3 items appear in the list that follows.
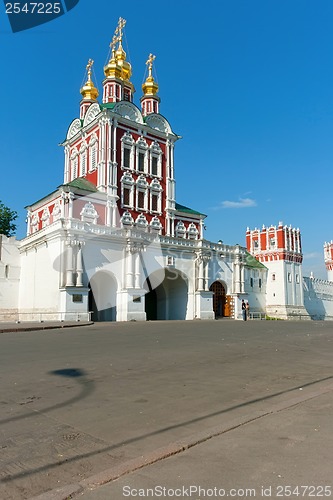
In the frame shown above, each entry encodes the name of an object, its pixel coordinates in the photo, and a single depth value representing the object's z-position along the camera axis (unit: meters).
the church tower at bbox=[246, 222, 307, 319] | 50.81
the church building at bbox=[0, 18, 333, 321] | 30.92
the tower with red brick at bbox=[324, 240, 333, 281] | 70.94
